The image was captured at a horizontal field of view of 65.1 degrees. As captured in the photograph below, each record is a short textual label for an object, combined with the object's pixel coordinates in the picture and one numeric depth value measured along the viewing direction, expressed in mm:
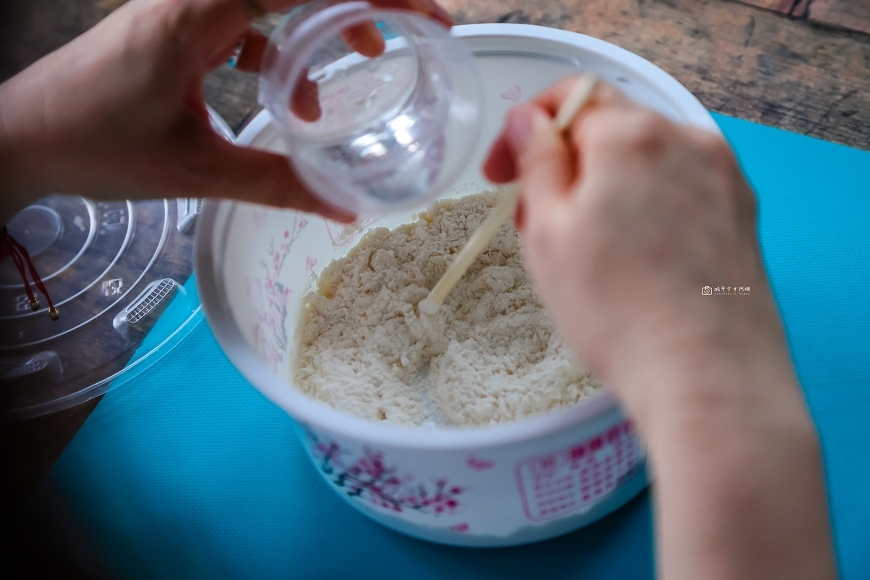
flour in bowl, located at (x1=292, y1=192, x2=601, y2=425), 574
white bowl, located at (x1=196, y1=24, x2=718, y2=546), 406
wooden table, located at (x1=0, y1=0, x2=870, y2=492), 741
